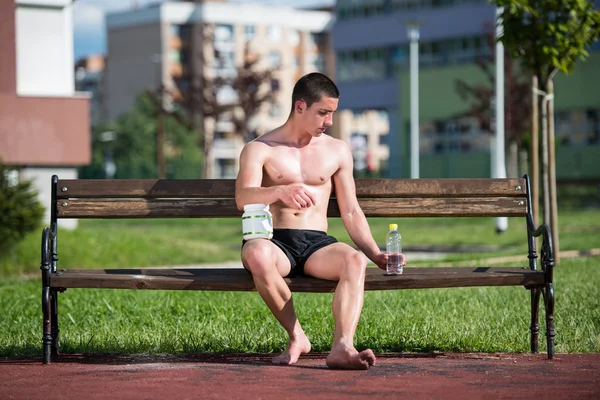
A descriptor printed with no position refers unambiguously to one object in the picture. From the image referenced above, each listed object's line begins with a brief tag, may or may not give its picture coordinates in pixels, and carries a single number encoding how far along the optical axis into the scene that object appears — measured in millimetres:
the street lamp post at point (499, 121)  31391
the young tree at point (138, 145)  72938
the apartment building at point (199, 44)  112812
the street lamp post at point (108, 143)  78250
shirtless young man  6961
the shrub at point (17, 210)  17094
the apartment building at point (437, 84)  52531
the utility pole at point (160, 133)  61156
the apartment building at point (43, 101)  26078
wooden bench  7434
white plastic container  7141
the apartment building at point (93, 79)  132400
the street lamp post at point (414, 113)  44281
